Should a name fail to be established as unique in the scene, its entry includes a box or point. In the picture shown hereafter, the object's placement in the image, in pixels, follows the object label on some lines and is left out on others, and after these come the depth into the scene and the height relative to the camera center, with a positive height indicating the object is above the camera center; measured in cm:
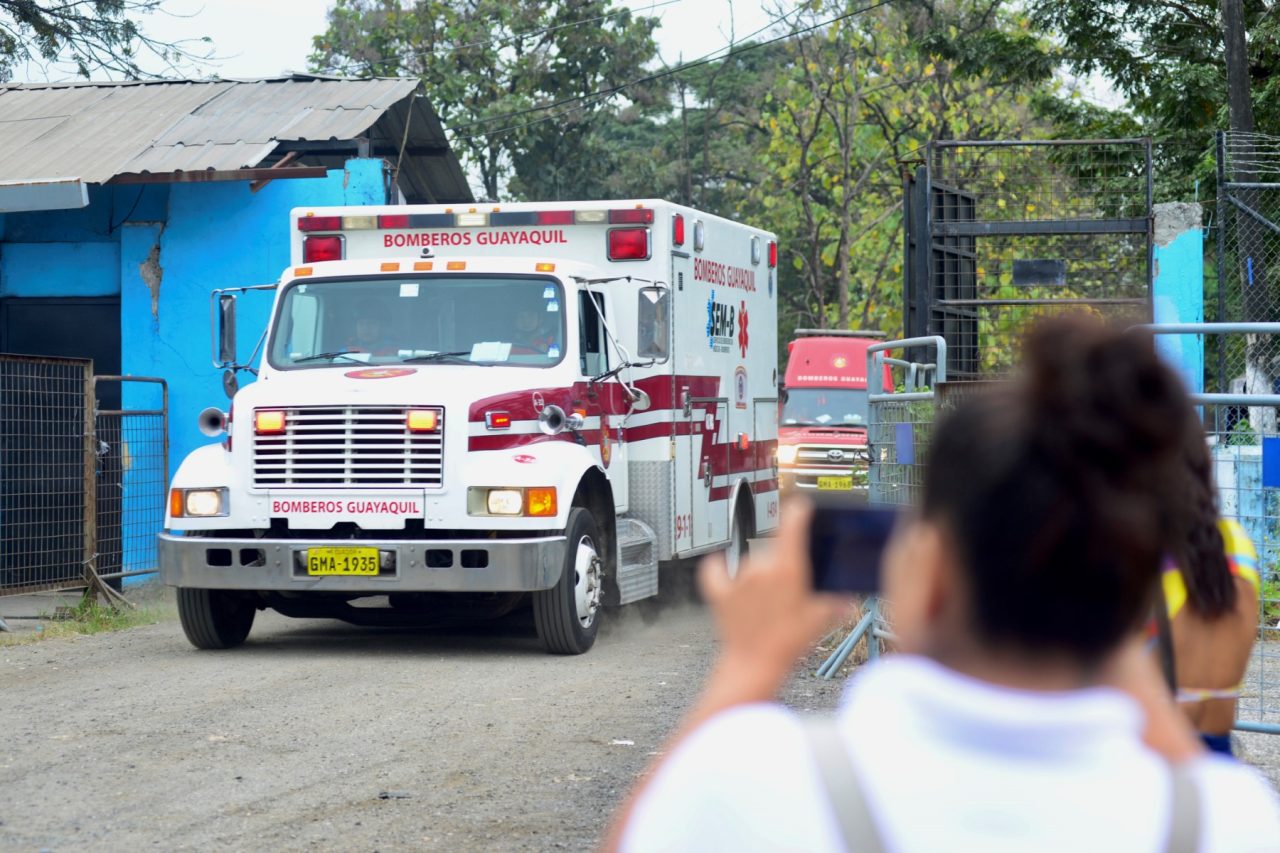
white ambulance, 999 -9
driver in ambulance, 1077 +52
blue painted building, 1555 +167
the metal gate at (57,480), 1275 -50
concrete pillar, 1673 +150
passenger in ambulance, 1081 +51
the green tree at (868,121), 3431 +610
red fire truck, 2102 +2
